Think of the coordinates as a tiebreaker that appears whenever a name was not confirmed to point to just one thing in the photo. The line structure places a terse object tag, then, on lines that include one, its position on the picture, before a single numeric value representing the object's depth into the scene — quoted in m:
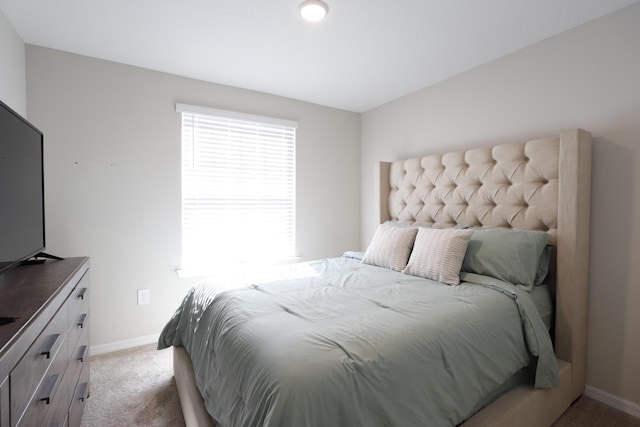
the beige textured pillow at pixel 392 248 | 2.37
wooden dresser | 0.81
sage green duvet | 1.00
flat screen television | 1.29
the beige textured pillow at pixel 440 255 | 2.02
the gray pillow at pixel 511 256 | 1.93
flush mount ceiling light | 1.80
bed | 1.11
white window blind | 2.93
